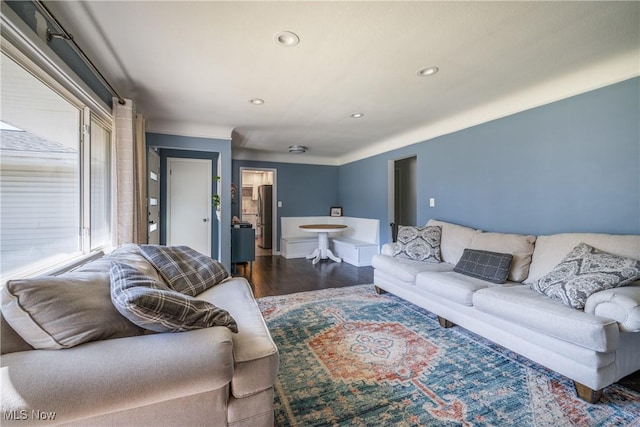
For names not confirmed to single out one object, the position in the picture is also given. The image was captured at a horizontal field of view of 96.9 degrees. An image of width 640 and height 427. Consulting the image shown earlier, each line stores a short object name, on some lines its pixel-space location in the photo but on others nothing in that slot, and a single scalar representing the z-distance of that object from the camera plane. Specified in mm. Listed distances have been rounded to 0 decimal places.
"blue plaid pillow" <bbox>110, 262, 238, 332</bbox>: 1155
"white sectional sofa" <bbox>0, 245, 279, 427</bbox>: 919
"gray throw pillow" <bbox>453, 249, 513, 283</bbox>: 2570
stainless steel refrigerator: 7199
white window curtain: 2791
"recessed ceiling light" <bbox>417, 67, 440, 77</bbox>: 2424
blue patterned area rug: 1552
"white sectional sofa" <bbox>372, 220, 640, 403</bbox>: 1632
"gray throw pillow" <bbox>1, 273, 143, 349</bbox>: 1037
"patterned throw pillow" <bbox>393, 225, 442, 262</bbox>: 3398
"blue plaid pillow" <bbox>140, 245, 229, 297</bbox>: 2070
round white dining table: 5512
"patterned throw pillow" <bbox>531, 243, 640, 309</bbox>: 1811
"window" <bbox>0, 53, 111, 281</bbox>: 1545
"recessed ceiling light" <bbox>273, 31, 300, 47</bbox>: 1935
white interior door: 5012
